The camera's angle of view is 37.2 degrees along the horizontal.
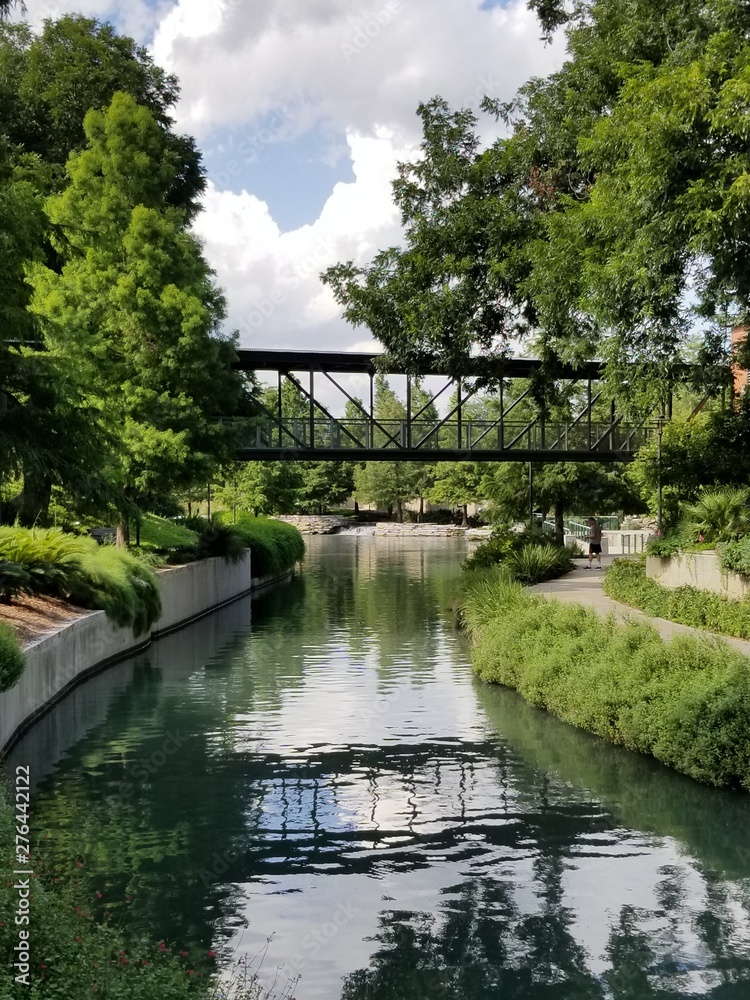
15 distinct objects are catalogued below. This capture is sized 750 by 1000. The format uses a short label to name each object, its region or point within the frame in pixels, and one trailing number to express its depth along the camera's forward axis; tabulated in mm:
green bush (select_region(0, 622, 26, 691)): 13438
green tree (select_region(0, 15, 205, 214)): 38250
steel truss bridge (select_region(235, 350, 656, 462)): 36719
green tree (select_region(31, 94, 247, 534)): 28641
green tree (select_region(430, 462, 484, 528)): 93062
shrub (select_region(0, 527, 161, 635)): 21234
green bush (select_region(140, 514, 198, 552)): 31938
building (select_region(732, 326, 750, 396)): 47469
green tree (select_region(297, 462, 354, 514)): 103438
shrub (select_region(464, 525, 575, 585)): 34344
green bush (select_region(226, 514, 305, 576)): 44750
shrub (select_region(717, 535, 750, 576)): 21016
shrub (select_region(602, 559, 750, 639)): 19875
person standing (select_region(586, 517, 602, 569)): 42406
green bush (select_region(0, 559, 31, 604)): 19022
